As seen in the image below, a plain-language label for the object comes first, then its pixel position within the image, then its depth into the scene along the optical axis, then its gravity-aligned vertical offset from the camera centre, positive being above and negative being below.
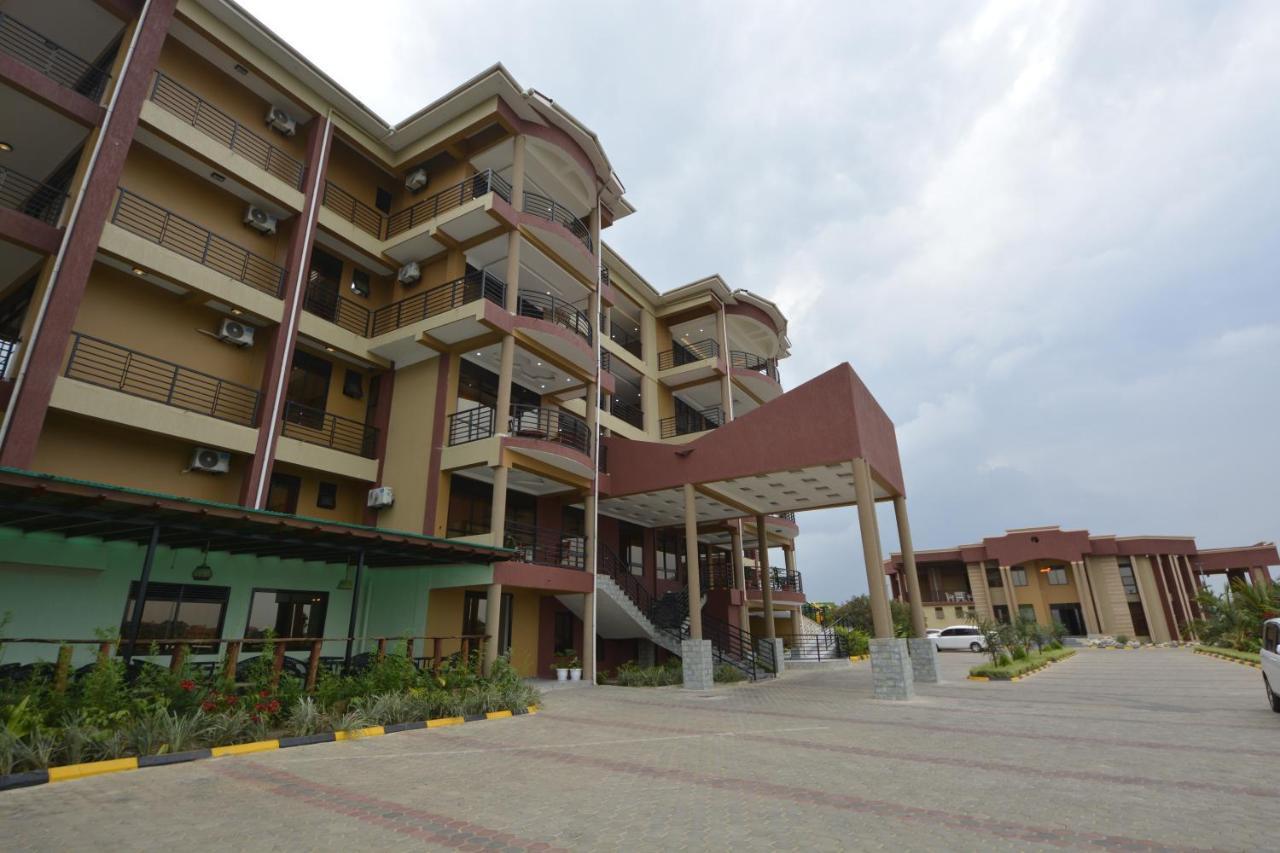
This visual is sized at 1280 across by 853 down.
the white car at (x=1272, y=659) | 10.99 -0.80
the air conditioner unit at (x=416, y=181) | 21.70 +15.16
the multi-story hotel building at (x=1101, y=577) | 43.41 +2.76
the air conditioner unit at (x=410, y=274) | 20.84 +11.53
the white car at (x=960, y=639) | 37.53 -1.25
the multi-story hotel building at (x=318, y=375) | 12.98 +6.94
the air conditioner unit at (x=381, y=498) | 18.56 +3.75
